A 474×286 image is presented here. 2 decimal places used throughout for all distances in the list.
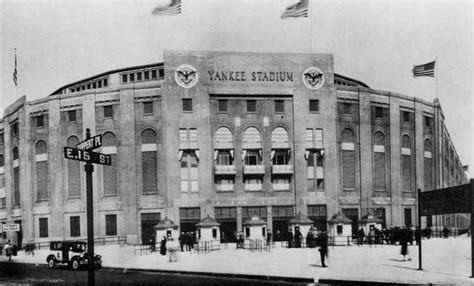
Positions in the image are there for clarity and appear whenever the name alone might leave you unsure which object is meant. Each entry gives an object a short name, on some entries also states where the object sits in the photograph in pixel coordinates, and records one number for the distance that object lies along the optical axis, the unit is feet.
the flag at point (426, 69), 156.97
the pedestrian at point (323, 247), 79.30
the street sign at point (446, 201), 60.54
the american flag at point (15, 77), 152.84
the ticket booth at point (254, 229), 143.54
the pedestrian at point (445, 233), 173.59
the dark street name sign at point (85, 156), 44.55
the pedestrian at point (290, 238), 133.39
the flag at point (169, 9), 98.63
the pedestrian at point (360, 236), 138.31
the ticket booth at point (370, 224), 152.73
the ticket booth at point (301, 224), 148.87
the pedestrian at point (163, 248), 118.62
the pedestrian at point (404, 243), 87.25
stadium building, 180.14
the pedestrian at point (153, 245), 131.56
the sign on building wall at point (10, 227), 114.14
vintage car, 95.96
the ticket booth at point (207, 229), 142.51
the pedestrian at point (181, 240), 133.49
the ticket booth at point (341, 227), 145.37
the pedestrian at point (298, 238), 132.40
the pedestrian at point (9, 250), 126.50
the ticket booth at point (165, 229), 152.87
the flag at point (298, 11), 134.41
